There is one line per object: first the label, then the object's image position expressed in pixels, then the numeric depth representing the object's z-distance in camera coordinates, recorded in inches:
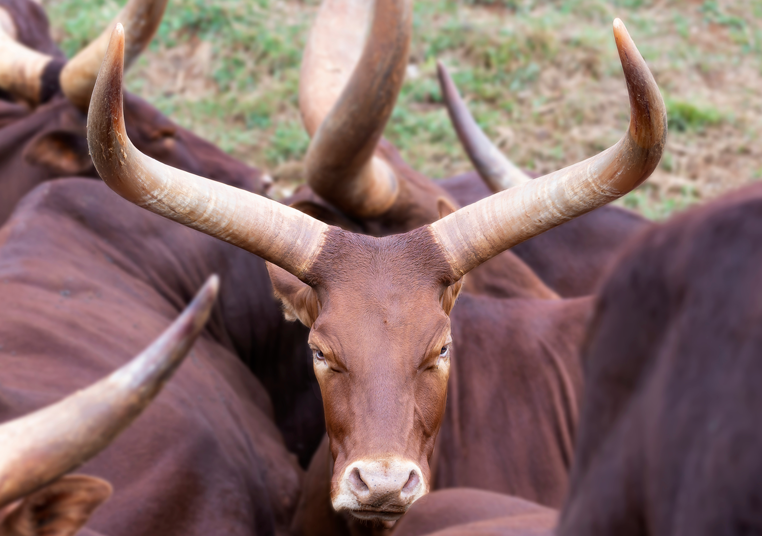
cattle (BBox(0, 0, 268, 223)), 363.9
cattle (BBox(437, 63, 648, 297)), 397.1
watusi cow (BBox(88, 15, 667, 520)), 190.7
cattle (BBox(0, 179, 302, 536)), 229.6
